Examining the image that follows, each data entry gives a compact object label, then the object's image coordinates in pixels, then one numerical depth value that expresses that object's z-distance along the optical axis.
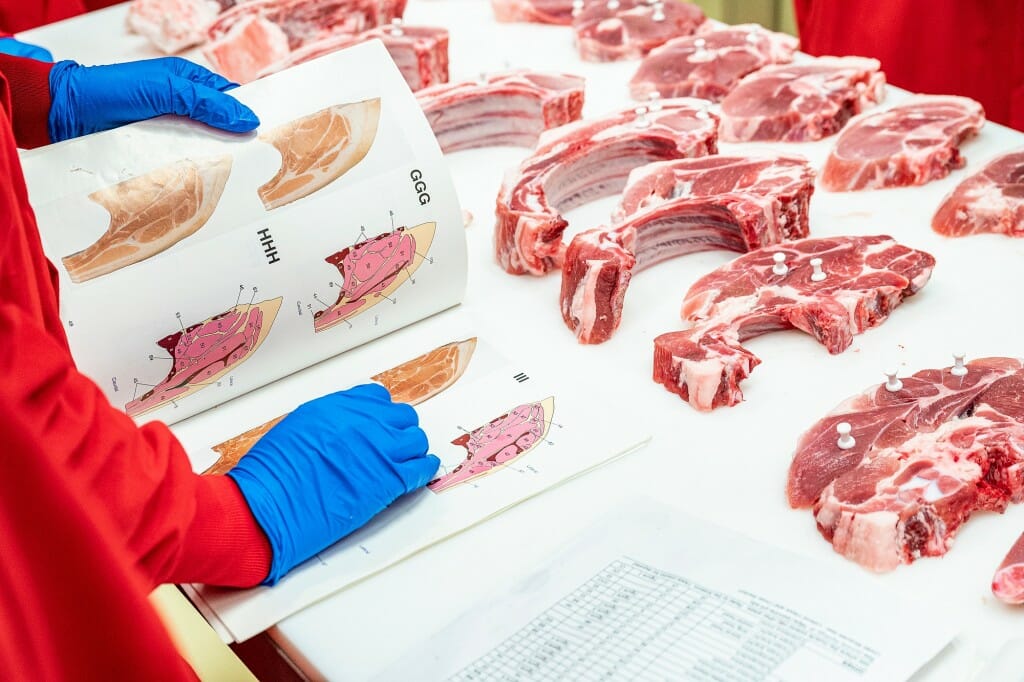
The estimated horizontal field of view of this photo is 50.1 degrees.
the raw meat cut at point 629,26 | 2.72
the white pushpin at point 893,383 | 1.53
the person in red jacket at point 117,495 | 1.11
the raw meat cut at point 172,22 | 2.99
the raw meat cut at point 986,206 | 1.90
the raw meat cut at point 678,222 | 1.80
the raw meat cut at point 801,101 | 2.29
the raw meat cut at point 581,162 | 1.99
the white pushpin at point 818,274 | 1.79
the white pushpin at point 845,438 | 1.45
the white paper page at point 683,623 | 1.17
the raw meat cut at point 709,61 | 2.48
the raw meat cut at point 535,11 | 2.96
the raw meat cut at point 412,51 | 2.64
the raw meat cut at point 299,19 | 2.88
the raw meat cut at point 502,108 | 2.38
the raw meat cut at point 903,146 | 2.08
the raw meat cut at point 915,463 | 1.31
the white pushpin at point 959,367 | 1.53
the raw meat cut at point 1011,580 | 1.21
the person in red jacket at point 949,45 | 2.95
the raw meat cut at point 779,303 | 1.62
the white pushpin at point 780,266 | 1.81
